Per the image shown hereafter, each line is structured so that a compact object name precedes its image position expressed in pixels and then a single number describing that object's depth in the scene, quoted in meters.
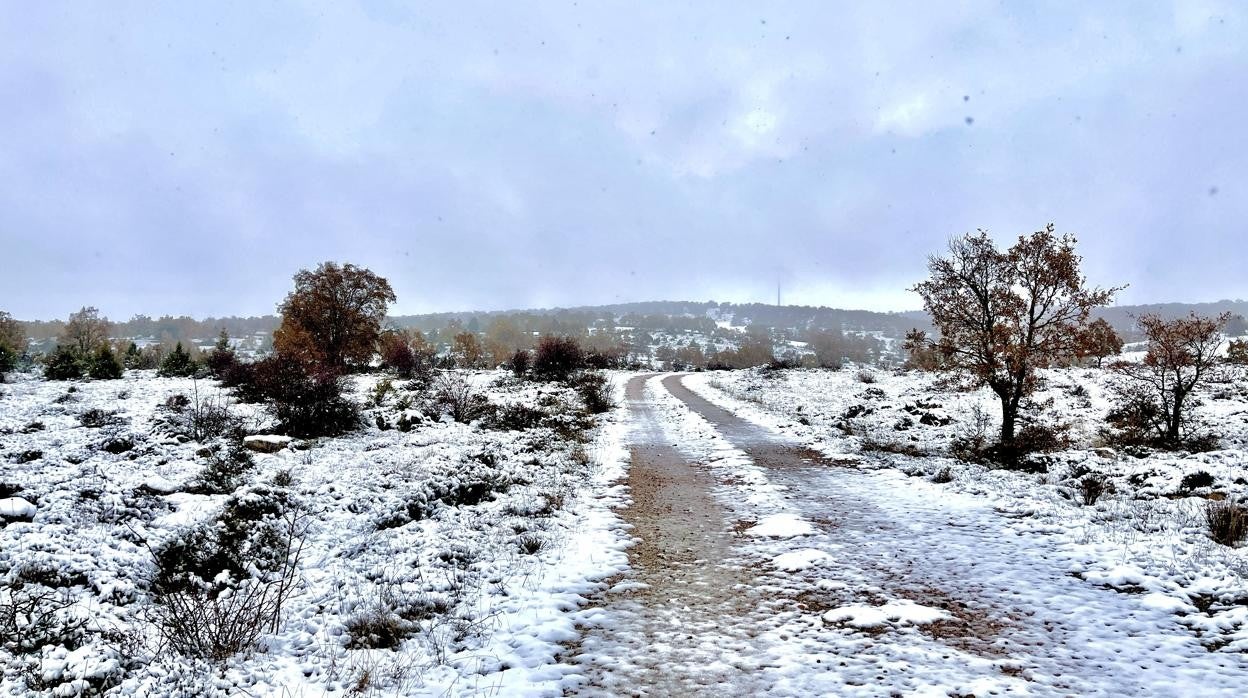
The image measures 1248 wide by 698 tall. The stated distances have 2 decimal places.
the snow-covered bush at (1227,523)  7.75
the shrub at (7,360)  36.22
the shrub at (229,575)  5.48
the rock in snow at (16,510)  7.98
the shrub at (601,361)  60.62
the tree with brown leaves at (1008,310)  15.47
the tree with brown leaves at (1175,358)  15.81
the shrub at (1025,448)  14.02
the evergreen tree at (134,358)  50.83
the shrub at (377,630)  5.88
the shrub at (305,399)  17.84
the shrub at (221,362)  37.32
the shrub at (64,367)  36.59
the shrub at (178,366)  41.27
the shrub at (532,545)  8.90
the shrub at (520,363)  43.62
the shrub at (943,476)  12.85
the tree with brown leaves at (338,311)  40.31
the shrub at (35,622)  5.26
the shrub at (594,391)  29.96
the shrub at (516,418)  20.73
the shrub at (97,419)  16.70
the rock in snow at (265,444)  14.72
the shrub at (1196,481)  10.78
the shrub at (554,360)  42.62
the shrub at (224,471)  10.48
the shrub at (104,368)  37.06
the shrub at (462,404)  21.69
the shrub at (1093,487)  10.34
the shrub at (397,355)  43.75
